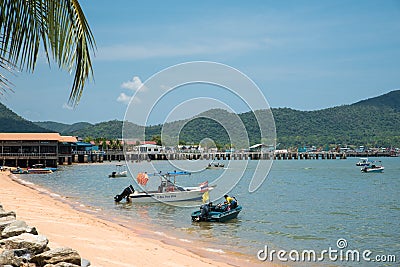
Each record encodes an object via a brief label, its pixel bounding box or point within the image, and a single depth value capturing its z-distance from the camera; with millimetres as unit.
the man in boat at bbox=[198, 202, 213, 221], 18672
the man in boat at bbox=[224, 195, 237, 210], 19525
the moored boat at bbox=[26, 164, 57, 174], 57700
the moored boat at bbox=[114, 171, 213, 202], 25688
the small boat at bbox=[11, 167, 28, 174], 56094
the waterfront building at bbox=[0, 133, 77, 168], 64688
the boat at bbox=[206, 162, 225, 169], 76644
